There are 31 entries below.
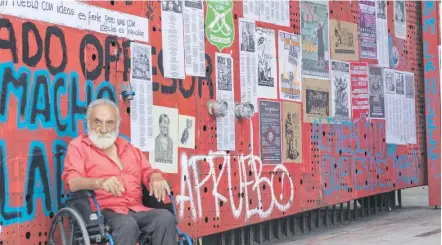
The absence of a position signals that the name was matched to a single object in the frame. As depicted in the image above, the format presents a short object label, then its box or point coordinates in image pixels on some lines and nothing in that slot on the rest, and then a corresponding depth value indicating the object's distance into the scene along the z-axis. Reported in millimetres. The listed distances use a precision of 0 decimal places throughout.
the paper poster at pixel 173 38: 7449
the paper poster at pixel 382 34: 11211
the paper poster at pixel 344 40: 10141
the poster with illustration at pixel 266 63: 8711
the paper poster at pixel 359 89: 10539
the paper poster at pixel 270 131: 8734
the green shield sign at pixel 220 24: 8039
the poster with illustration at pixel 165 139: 7270
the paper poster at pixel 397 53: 11500
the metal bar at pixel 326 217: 10352
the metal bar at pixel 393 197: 11992
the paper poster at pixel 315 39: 9562
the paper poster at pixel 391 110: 11289
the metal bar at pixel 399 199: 12227
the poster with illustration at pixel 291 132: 9078
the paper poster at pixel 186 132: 7609
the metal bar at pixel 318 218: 10219
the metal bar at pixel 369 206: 11416
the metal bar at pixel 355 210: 11062
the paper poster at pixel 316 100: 9523
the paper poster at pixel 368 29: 10836
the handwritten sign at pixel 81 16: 5926
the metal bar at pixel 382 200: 11766
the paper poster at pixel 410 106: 11828
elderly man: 5520
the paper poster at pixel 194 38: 7723
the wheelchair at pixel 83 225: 5375
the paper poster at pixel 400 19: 11711
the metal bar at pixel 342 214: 10687
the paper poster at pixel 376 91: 10883
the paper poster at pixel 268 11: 8633
